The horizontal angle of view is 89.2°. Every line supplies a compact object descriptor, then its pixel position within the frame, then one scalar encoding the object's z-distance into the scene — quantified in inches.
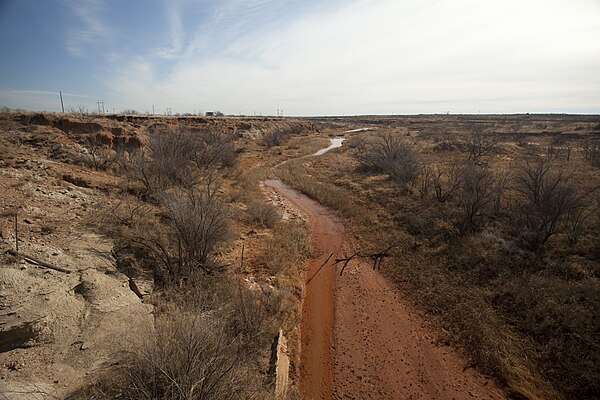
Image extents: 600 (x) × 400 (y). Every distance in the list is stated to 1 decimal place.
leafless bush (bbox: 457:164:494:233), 465.4
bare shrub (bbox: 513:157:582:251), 395.8
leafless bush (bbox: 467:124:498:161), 1069.2
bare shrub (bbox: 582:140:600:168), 848.9
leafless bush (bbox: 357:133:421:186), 743.7
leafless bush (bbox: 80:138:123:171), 530.1
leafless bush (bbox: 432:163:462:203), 573.9
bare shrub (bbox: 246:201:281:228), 498.6
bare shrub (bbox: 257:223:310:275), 371.2
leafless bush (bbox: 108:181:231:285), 296.6
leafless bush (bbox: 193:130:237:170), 792.3
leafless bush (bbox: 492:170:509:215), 497.5
